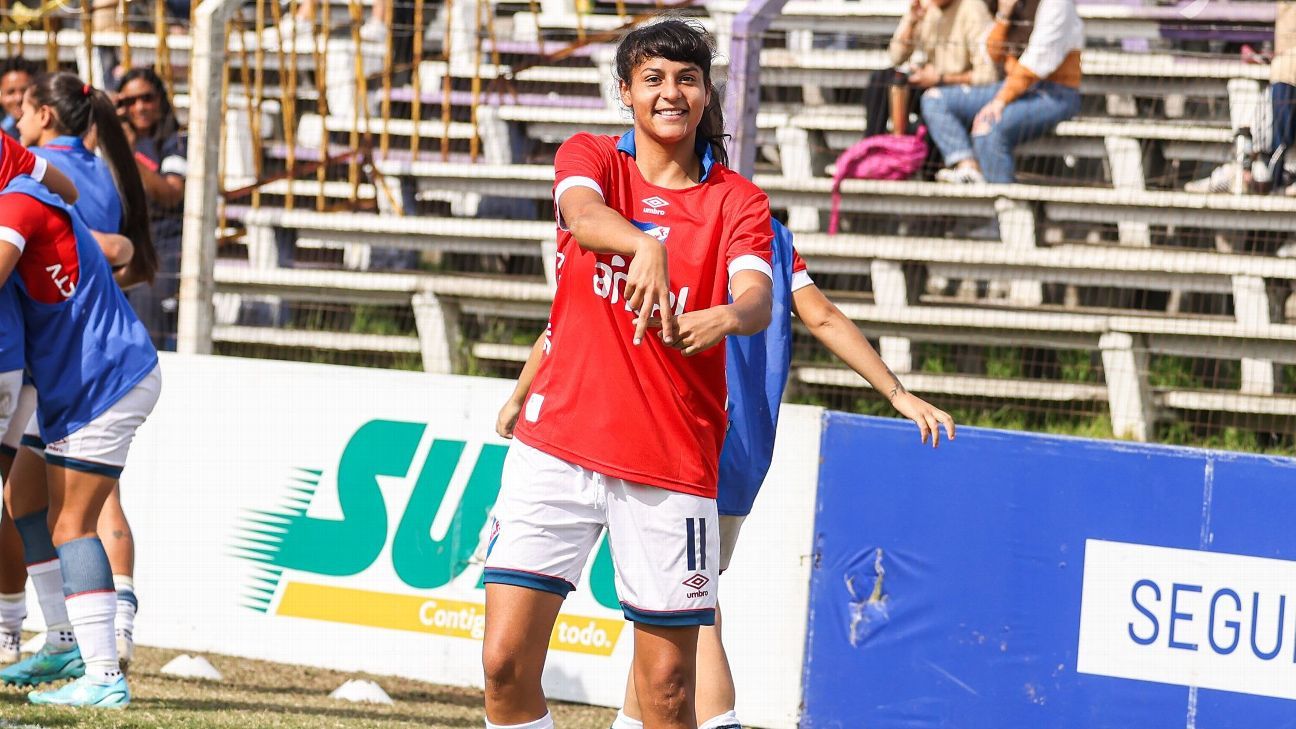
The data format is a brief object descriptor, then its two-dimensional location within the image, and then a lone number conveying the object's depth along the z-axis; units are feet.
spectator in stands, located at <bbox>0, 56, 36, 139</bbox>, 56.09
